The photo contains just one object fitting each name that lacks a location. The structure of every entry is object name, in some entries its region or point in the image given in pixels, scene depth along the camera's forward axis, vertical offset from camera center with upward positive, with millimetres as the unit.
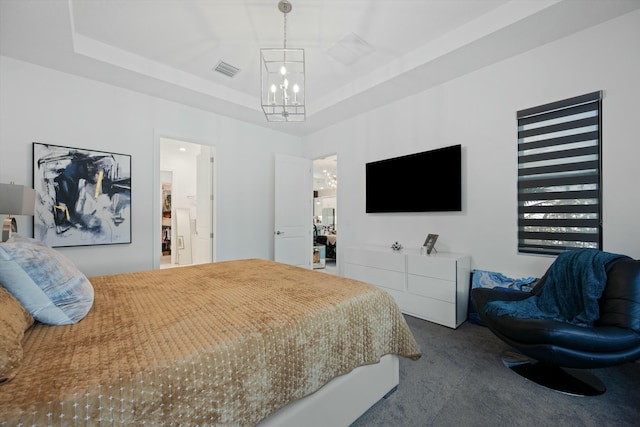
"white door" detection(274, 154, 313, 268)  4637 +23
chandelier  2663 +1731
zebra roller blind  2314 +349
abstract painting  2807 +166
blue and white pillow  1096 -313
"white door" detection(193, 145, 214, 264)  4199 +60
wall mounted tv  3166 +397
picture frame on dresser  3160 -348
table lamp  2004 +64
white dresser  2795 -763
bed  783 -506
